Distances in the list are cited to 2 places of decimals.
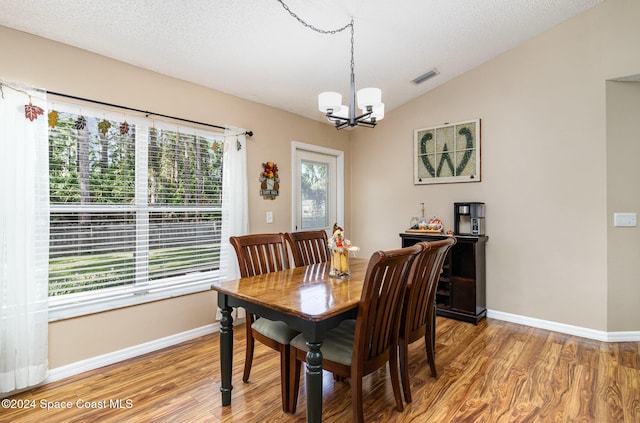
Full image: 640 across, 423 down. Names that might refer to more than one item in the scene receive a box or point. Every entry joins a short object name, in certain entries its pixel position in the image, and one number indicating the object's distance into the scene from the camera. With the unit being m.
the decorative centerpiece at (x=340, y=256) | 2.24
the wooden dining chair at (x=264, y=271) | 1.95
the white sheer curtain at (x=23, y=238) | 2.04
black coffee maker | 3.57
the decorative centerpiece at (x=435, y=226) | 3.75
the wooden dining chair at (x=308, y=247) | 2.73
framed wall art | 3.69
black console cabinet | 3.41
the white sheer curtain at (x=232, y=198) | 3.20
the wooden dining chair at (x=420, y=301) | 1.97
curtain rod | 2.34
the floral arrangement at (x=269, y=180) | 3.59
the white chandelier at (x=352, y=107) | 2.14
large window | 2.34
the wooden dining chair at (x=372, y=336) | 1.57
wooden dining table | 1.50
